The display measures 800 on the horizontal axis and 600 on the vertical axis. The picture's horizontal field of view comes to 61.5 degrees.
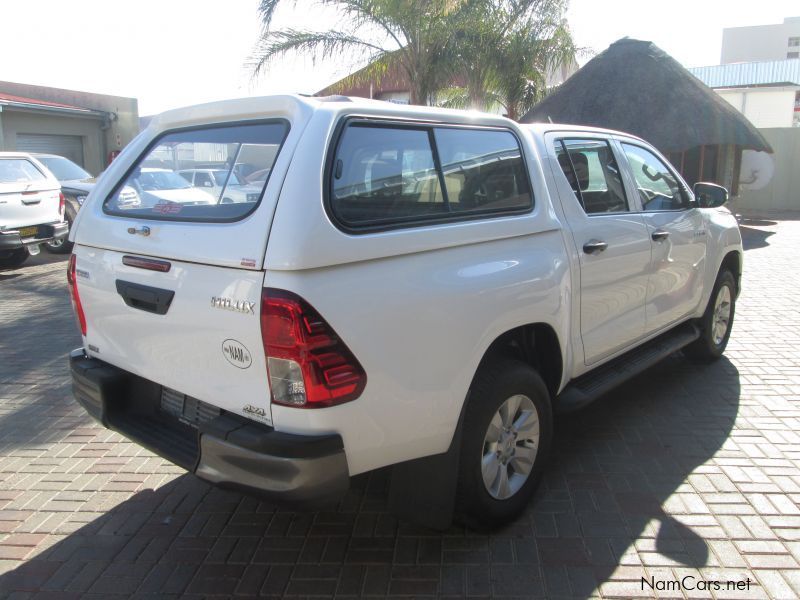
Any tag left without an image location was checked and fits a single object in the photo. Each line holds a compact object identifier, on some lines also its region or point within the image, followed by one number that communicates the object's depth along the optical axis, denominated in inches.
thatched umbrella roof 604.1
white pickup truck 94.2
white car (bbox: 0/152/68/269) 383.9
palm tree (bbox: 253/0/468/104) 508.4
